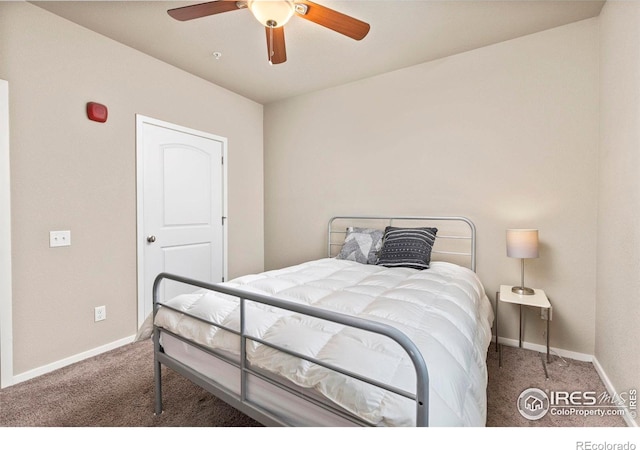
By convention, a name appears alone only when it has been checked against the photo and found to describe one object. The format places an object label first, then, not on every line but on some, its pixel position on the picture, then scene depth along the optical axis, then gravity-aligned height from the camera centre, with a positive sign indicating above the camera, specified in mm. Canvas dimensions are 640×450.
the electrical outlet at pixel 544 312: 2145 -722
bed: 929 -500
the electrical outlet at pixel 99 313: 2438 -776
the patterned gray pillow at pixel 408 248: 2484 -265
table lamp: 2184 -200
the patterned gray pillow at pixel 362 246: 2797 -276
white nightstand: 2074 -590
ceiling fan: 1603 +1119
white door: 2764 +113
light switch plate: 2182 -152
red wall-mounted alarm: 2348 +827
